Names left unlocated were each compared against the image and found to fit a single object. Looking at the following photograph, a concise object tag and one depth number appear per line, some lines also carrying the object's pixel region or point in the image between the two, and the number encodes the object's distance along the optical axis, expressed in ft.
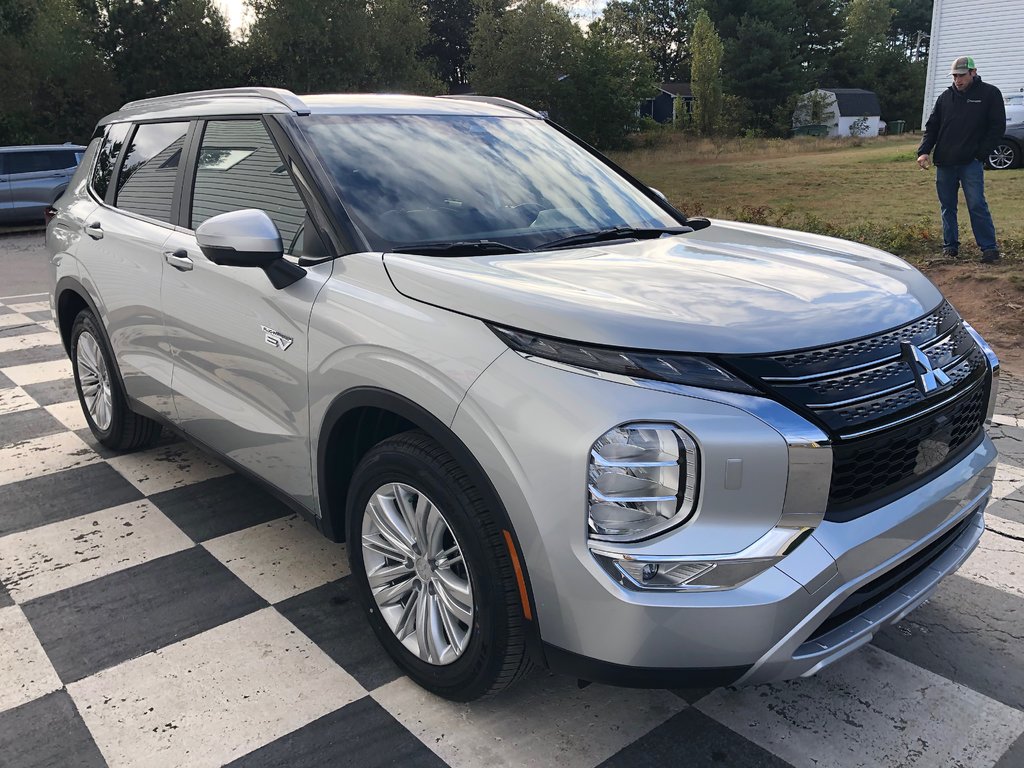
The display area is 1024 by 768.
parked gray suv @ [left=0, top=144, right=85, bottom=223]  52.75
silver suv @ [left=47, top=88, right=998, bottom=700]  6.15
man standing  26.00
